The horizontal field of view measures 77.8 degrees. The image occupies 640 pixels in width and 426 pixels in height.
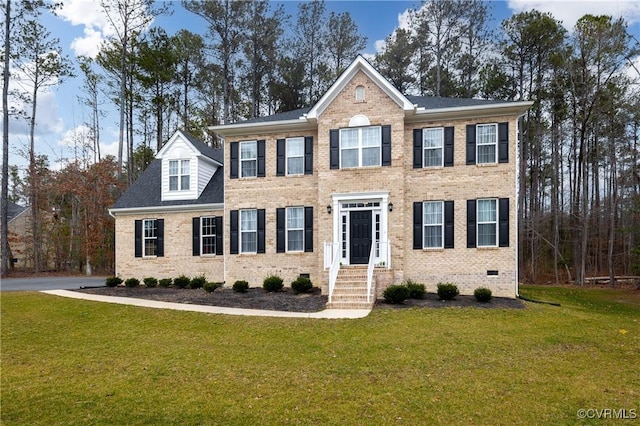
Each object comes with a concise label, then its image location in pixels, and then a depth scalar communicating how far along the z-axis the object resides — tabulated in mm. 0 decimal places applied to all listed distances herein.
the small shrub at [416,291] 13172
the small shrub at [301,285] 14367
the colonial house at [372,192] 13977
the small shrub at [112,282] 16828
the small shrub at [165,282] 16859
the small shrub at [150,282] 17016
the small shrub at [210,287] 14954
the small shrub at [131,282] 16750
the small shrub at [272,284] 14953
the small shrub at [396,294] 12336
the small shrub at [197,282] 16328
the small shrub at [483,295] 12648
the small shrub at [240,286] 15117
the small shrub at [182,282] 16594
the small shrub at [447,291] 13031
